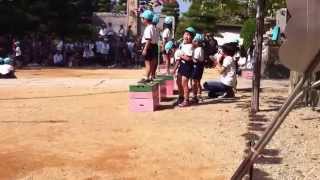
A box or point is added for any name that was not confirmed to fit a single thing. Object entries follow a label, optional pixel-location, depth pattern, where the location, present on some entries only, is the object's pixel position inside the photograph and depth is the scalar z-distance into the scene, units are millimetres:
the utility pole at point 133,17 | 37625
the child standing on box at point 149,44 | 12234
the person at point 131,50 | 31000
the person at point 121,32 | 33434
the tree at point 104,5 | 59988
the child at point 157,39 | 12658
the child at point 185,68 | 12352
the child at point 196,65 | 12789
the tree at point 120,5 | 65669
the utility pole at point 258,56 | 11502
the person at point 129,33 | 34194
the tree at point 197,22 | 42500
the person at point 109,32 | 32638
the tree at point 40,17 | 32469
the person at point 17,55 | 28772
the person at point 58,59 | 29766
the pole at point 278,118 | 2760
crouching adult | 13789
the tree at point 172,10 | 58497
